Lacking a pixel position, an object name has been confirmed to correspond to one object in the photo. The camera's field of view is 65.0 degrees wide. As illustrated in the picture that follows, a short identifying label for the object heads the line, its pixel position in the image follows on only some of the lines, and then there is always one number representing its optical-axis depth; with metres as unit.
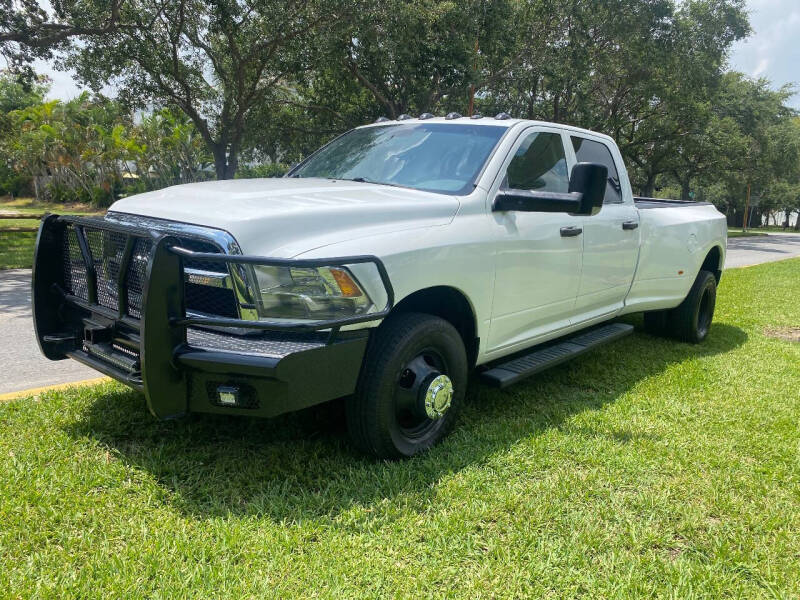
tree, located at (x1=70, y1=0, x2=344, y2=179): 14.27
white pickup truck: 2.65
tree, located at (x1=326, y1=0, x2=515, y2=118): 14.42
